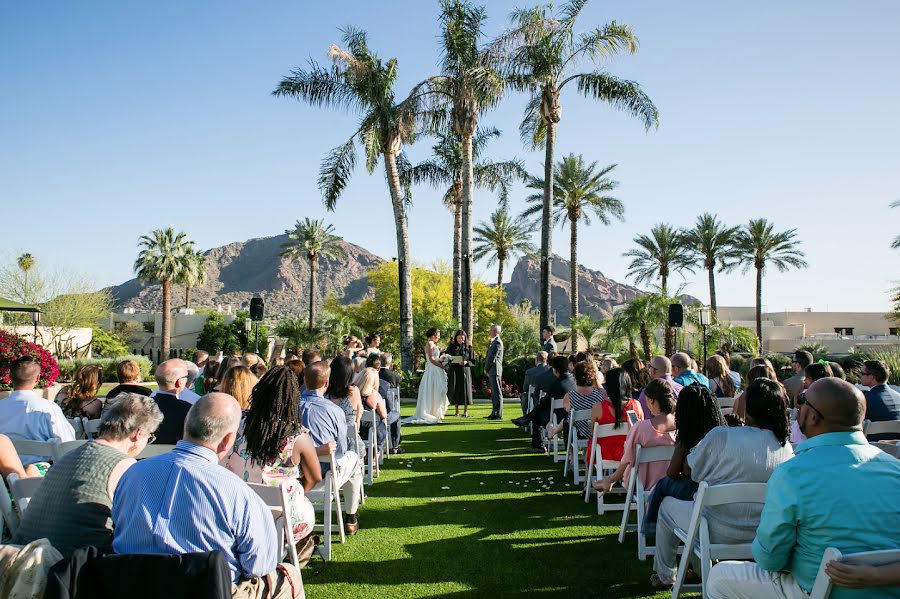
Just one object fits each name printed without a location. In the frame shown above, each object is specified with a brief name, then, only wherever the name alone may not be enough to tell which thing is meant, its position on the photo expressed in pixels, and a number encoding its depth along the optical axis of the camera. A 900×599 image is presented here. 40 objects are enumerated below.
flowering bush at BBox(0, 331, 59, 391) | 13.24
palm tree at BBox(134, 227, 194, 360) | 48.44
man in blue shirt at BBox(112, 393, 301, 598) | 2.61
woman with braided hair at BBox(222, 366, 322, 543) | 4.21
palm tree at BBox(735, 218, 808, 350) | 42.50
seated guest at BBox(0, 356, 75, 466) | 4.85
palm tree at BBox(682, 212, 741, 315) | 43.03
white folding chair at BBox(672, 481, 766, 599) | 3.37
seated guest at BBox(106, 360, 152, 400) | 6.05
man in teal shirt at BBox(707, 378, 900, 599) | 2.54
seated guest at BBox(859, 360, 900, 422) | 6.41
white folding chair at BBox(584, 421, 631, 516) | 6.19
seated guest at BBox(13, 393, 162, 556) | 2.83
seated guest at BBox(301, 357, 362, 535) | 5.34
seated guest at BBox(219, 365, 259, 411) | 4.90
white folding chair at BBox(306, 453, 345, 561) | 4.84
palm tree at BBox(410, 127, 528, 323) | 27.14
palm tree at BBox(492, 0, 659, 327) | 19.28
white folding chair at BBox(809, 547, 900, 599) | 2.34
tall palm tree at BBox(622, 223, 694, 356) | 43.34
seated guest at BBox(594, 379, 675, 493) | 5.11
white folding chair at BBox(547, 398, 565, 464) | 8.84
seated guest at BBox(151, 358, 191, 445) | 5.27
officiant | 14.41
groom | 13.85
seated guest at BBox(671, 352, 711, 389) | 7.28
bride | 13.35
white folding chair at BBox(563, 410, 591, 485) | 7.36
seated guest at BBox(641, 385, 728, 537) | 4.39
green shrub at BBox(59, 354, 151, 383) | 32.92
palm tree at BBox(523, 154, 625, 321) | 33.44
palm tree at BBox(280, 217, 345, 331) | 57.53
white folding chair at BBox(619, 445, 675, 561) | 4.94
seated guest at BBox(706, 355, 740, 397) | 8.09
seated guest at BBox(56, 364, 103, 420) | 6.16
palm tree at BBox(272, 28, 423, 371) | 20.03
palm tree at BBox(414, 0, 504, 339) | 19.75
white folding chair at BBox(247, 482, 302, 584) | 3.76
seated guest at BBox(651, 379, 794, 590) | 3.76
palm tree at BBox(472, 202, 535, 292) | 47.31
